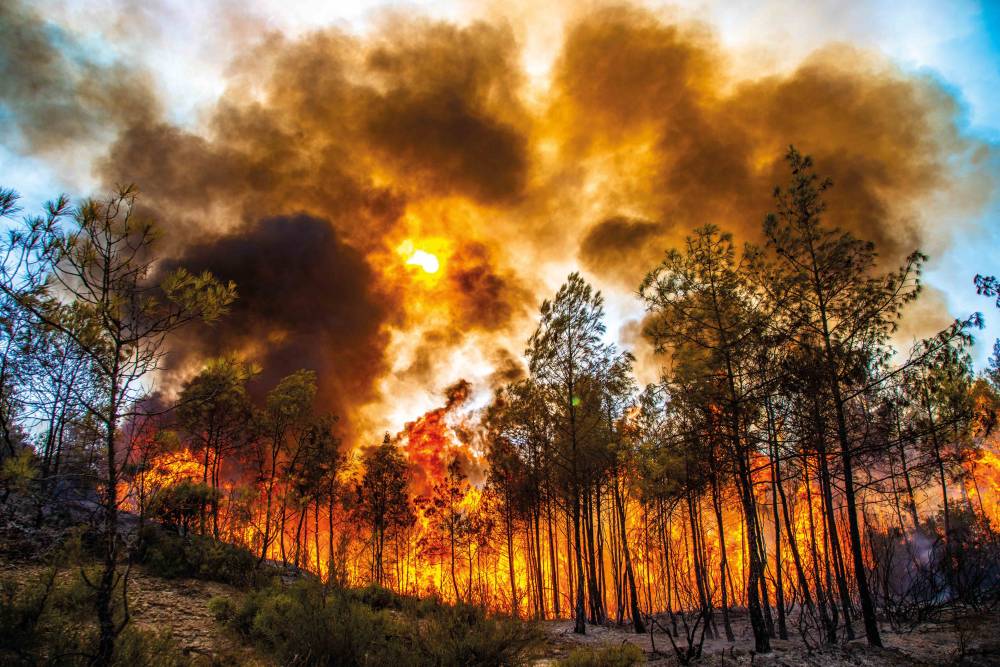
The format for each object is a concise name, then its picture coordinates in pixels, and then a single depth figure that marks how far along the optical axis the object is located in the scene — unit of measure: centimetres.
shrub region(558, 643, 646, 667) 788
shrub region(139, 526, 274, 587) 1345
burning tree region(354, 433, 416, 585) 2809
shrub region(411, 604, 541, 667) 738
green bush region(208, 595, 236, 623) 1020
